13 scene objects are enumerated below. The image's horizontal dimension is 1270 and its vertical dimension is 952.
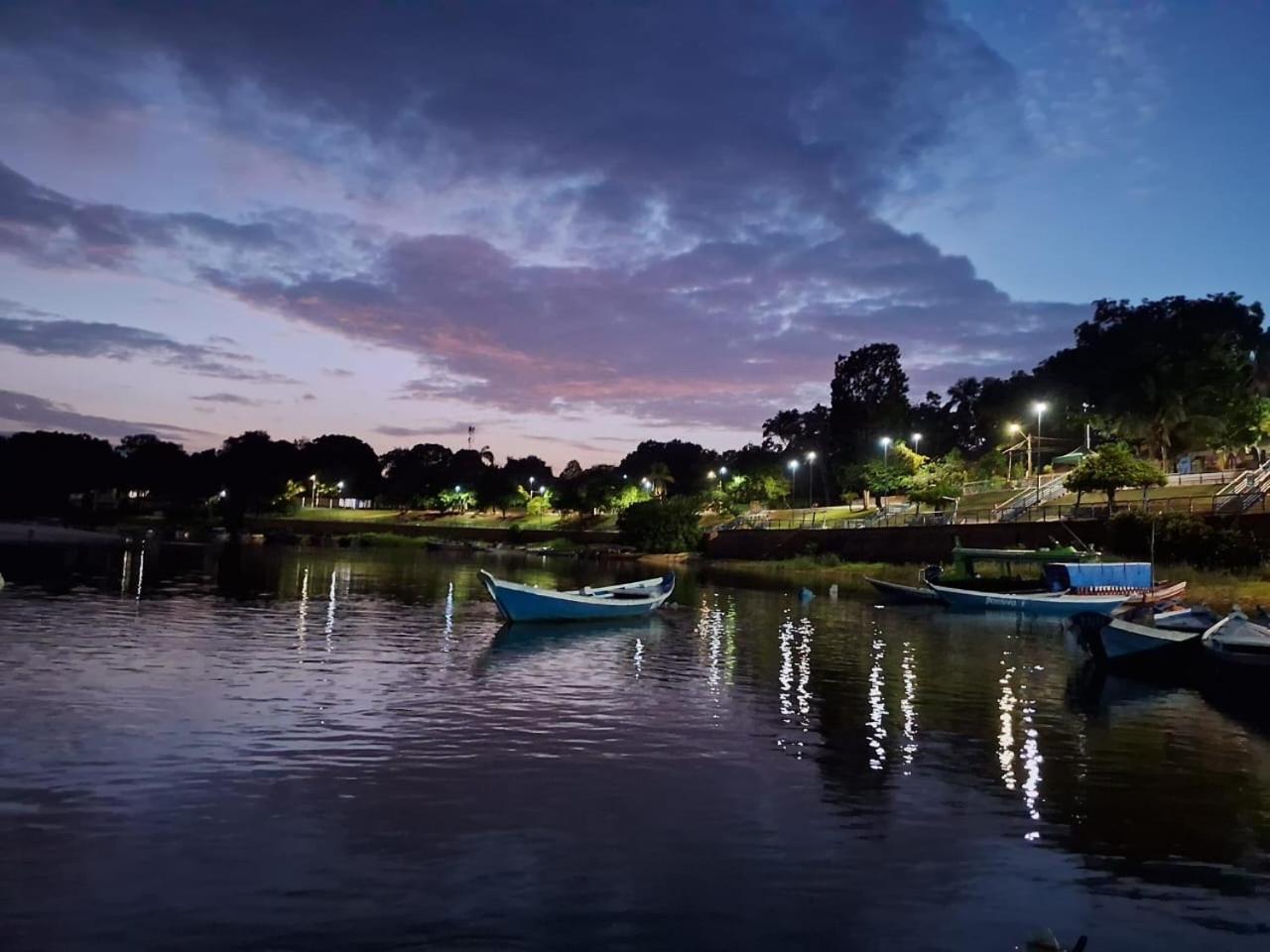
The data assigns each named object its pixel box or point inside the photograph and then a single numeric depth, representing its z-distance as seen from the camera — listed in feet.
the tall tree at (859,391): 461.37
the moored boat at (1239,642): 90.74
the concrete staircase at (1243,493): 182.60
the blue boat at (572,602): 128.36
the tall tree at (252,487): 597.52
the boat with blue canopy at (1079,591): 161.38
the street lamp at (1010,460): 329.44
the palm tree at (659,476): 553.23
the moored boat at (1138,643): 99.96
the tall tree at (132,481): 651.66
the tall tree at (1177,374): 301.02
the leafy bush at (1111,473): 210.59
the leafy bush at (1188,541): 168.35
